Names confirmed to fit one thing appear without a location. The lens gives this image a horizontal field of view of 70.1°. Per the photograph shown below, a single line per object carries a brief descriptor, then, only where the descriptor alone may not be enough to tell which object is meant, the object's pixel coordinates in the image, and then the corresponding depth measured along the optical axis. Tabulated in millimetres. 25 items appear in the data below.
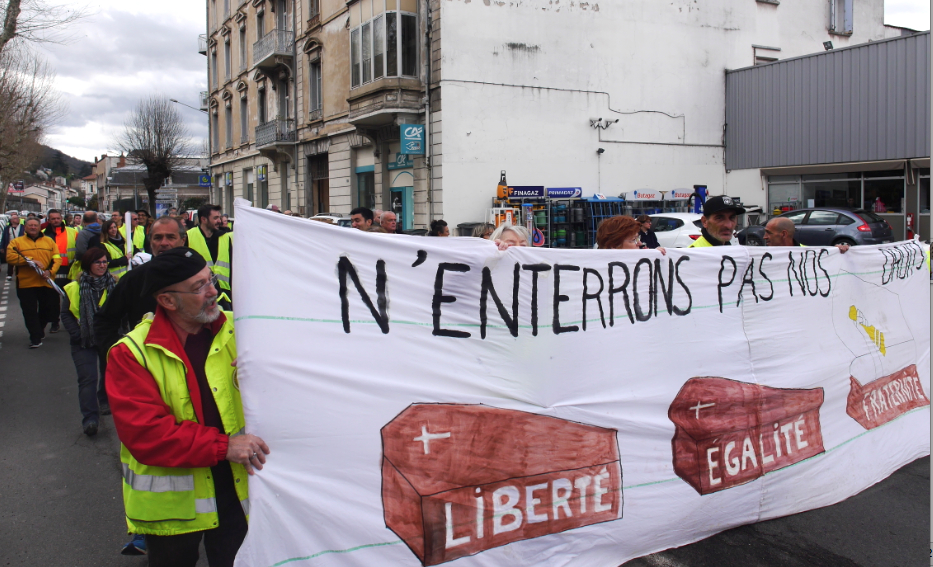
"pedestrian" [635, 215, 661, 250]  12711
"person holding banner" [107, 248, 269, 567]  2287
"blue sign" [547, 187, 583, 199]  20328
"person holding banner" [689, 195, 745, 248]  4922
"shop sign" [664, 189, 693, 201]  22234
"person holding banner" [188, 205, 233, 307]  5879
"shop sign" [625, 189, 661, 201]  21680
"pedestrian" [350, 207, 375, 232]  7723
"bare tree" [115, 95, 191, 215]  48219
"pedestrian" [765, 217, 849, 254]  5590
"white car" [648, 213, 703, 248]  17625
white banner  2564
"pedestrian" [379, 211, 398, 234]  8078
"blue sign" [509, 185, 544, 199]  19672
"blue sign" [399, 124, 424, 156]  19756
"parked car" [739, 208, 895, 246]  17109
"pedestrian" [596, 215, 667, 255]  4336
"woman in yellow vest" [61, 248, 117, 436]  5621
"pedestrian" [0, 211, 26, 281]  13117
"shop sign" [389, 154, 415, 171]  21000
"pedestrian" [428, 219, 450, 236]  9733
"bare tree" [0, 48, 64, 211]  25922
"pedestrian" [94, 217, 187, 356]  3865
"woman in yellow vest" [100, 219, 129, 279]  6949
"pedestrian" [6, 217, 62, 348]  9406
